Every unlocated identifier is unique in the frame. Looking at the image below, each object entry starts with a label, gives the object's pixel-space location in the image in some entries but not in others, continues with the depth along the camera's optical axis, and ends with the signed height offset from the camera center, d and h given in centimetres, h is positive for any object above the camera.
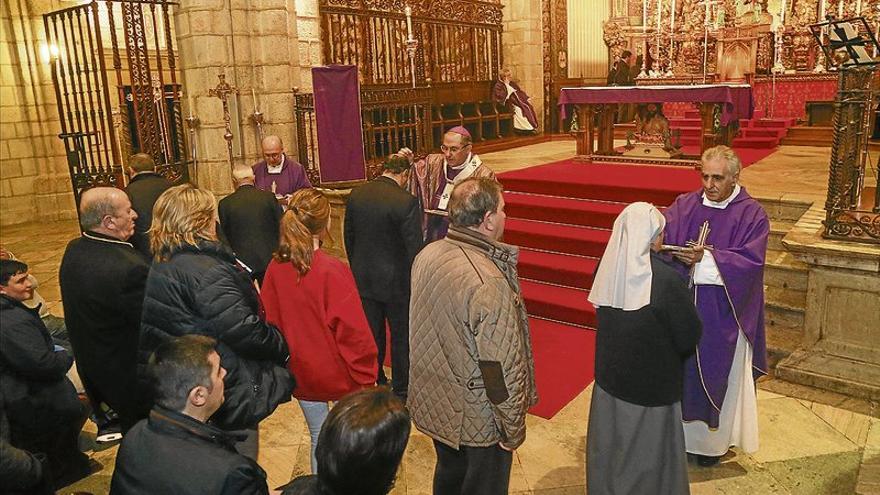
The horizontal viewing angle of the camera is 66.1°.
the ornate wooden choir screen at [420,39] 988 +113
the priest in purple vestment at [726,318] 357 -119
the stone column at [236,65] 772 +60
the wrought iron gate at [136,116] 705 +8
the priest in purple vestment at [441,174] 524 -53
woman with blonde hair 268 -72
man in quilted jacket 257 -92
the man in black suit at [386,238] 439 -83
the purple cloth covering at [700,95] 805 -1
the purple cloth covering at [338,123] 778 -13
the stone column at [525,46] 1352 +112
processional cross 758 +28
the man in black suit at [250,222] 500 -77
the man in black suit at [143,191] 486 -49
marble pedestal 439 -154
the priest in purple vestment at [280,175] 614 -54
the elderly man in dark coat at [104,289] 331 -80
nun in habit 271 -108
